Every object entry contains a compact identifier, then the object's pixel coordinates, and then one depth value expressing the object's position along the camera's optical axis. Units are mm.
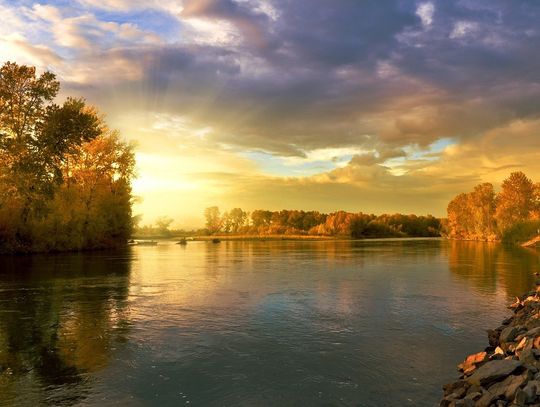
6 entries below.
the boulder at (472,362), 13930
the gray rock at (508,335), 16141
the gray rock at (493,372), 11617
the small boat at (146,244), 134700
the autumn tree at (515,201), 146125
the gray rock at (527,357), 12086
